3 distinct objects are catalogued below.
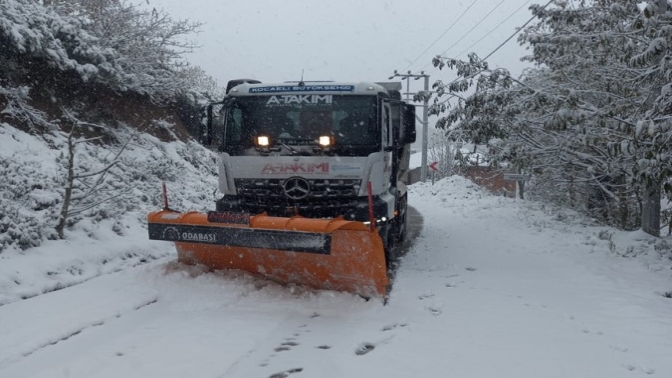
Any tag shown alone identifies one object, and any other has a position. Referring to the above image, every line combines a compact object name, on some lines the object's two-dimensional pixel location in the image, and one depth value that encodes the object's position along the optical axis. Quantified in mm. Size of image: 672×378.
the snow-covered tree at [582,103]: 7117
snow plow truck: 5801
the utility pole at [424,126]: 31891
